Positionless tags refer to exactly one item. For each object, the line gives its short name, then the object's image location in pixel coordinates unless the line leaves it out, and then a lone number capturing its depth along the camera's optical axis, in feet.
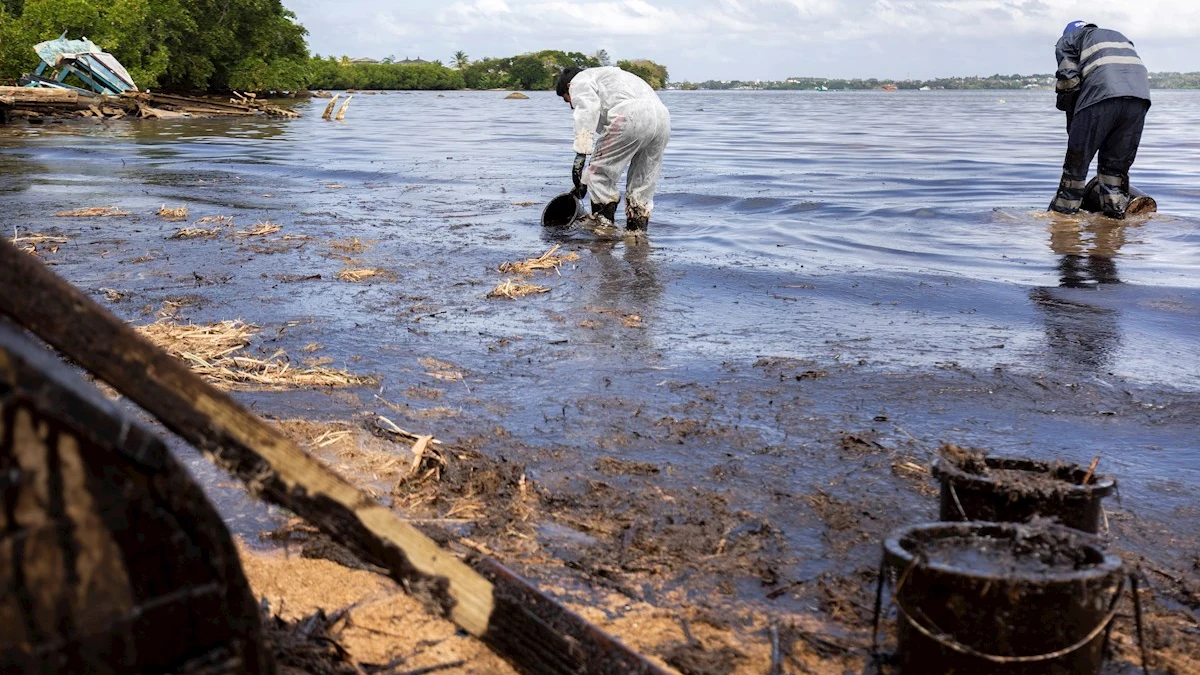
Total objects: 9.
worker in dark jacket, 38.04
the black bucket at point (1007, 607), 7.82
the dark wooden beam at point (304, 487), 5.65
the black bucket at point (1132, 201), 41.88
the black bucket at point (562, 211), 39.70
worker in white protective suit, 36.09
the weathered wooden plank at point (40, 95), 106.32
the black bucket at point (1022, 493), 10.04
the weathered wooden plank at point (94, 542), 4.58
